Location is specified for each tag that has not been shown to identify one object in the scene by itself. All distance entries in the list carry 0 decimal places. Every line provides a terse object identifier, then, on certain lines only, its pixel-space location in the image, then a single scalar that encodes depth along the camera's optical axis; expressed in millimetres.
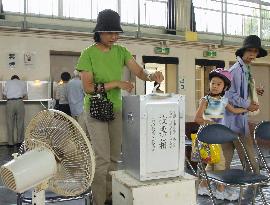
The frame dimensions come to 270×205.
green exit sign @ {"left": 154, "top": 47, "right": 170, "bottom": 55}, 7450
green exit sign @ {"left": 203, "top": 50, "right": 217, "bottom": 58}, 8094
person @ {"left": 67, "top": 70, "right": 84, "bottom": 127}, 5607
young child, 2719
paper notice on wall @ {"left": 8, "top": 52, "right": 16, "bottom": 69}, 6128
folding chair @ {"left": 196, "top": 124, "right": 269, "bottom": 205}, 1981
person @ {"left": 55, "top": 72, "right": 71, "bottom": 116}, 6051
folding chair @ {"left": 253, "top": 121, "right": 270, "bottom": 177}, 2458
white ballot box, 1609
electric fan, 1027
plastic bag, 2713
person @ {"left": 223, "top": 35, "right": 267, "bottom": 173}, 2774
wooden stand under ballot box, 1629
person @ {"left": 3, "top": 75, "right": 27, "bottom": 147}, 5816
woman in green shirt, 2029
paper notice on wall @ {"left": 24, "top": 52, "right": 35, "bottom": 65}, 6234
